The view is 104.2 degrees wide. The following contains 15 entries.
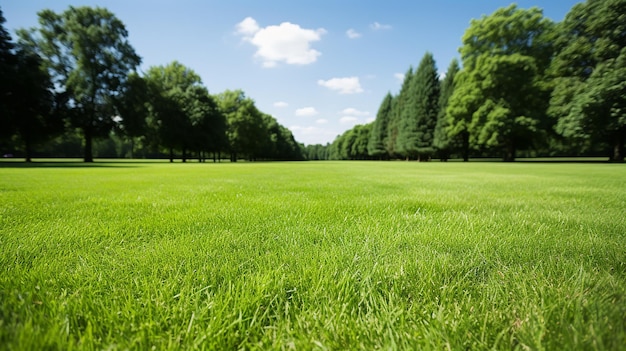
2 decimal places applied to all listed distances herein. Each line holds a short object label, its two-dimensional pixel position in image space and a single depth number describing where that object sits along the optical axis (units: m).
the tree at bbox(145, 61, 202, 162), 37.19
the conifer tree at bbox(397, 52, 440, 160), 45.75
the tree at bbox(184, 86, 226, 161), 39.69
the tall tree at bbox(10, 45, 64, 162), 24.92
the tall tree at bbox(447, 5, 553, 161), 28.88
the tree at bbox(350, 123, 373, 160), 88.06
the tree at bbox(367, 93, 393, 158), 66.75
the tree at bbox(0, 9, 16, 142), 22.77
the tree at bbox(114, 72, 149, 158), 31.21
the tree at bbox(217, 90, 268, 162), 52.19
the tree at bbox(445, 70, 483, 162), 32.62
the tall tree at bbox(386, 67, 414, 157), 54.71
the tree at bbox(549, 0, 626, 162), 19.45
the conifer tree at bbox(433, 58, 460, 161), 42.25
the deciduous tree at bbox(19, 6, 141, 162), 28.94
